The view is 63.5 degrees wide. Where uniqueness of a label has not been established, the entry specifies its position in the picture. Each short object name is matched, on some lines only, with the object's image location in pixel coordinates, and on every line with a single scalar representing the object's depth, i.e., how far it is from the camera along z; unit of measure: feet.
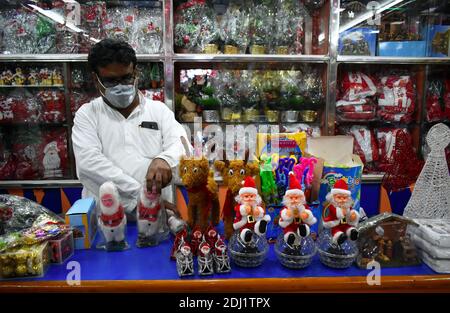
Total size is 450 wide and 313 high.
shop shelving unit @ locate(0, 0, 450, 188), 9.02
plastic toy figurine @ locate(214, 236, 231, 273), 3.72
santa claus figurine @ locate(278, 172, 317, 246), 3.62
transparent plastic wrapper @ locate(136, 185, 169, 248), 4.34
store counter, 3.49
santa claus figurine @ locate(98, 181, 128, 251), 4.03
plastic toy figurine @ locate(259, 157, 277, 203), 4.28
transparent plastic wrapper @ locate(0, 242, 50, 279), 3.57
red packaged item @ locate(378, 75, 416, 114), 10.04
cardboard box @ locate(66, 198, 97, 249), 4.26
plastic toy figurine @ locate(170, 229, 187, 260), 3.97
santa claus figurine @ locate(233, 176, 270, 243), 3.65
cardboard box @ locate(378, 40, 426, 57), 9.80
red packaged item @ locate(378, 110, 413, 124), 10.11
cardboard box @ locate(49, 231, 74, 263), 3.90
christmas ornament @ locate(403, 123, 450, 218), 4.49
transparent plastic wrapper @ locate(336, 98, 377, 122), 9.94
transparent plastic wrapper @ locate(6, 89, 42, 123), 9.71
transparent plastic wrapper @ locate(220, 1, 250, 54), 9.64
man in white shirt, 5.88
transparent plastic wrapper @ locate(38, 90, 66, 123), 9.68
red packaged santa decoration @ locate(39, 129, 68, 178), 9.97
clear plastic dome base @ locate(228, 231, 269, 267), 3.78
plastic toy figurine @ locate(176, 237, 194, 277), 3.65
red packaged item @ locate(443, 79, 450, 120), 10.16
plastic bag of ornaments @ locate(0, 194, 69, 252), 3.84
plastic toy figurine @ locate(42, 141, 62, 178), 9.95
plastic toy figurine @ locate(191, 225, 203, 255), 3.99
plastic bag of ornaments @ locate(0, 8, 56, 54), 9.50
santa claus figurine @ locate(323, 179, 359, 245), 3.68
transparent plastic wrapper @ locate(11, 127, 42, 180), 9.96
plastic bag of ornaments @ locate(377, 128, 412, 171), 10.36
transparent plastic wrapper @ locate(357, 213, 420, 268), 3.86
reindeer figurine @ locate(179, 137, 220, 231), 4.04
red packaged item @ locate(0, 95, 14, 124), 9.66
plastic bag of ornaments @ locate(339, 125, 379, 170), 10.34
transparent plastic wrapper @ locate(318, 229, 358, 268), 3.76
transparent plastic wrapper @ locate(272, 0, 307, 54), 9.87
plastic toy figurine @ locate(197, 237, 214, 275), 3.67
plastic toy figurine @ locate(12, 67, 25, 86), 9.61
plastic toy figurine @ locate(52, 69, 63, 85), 9.71
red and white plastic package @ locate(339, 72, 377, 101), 9.95
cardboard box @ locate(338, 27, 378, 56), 9.88
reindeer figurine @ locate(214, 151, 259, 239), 4.04
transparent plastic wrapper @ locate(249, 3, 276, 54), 9.70
